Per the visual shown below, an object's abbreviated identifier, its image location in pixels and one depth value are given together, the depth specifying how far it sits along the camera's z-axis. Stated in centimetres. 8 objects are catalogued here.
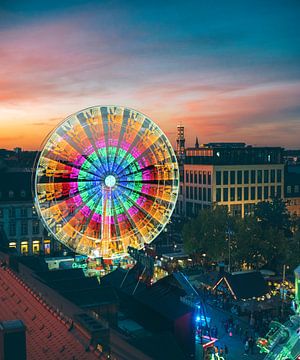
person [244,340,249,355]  3700
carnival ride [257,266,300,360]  3053
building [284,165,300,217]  10219
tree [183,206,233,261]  6328
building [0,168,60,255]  7075
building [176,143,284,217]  9381
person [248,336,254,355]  3719
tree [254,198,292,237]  7812
